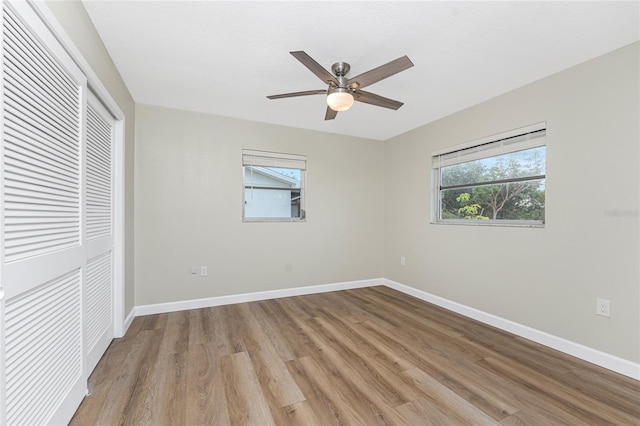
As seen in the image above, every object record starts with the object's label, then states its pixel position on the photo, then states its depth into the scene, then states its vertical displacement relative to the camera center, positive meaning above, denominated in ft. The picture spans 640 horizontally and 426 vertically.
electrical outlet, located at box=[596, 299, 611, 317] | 6.96 -2.38
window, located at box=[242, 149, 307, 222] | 12.23 +1.22
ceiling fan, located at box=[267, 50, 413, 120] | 5.98 +3.22
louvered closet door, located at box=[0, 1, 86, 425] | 3.54 -0.22
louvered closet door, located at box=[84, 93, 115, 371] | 6.46 -0.52
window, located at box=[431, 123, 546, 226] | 8.62 +1.22
